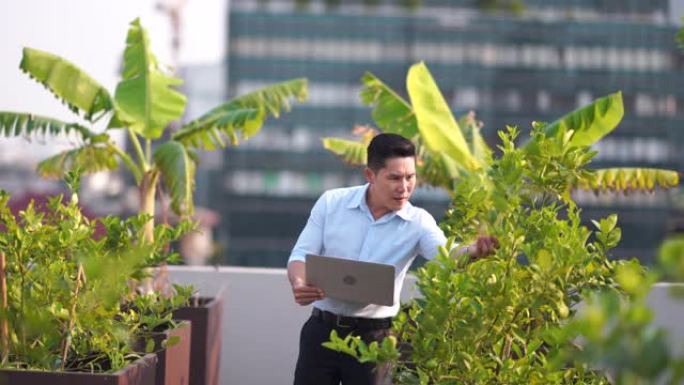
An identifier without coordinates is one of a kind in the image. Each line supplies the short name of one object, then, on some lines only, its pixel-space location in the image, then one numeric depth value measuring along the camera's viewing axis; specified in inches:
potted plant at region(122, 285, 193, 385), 262.6
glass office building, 4613.5
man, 237.5
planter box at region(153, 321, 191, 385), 269.1
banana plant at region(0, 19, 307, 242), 473.2
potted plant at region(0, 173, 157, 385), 206.6
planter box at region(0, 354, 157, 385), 205.0
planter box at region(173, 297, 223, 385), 392.6
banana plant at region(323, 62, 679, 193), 467.3
